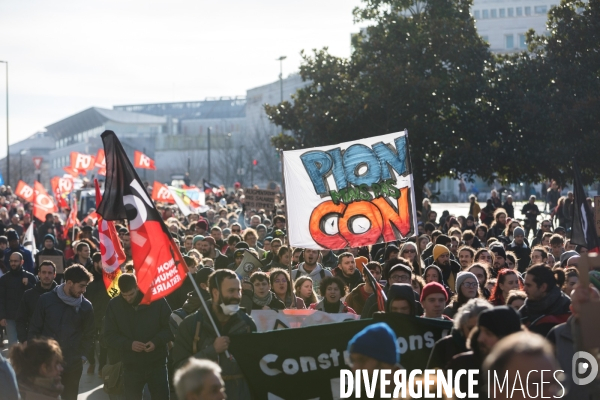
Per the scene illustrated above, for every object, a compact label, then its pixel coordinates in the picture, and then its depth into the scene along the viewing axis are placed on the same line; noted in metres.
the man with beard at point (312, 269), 13.11
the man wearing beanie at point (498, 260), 13.29
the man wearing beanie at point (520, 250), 16.33
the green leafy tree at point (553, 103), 27.39
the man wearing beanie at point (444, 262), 13.09
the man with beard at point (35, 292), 11.21
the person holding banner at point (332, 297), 10.64
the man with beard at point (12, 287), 13.83
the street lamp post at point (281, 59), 71.50
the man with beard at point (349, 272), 13.05
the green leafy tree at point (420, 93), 28.17
